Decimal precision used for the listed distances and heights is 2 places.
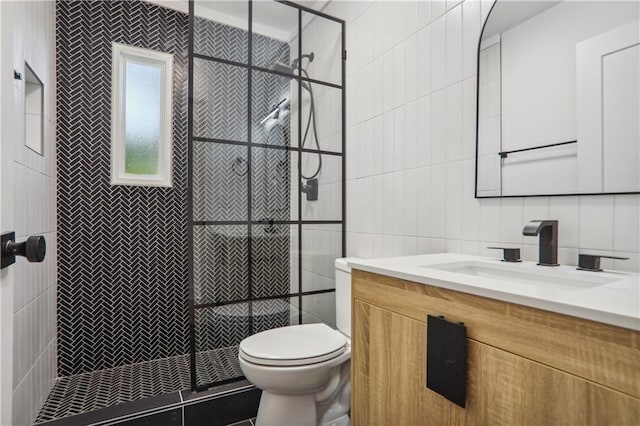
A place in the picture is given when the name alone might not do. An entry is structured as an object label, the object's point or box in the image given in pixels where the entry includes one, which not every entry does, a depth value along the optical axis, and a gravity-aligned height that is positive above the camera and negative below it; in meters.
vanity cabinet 0.56 -0.31
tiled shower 1.76 +0.05
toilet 1.38 -0.66
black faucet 1.05 -0.09
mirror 0.95 +0.38
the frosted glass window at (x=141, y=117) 2.31 +0.67
